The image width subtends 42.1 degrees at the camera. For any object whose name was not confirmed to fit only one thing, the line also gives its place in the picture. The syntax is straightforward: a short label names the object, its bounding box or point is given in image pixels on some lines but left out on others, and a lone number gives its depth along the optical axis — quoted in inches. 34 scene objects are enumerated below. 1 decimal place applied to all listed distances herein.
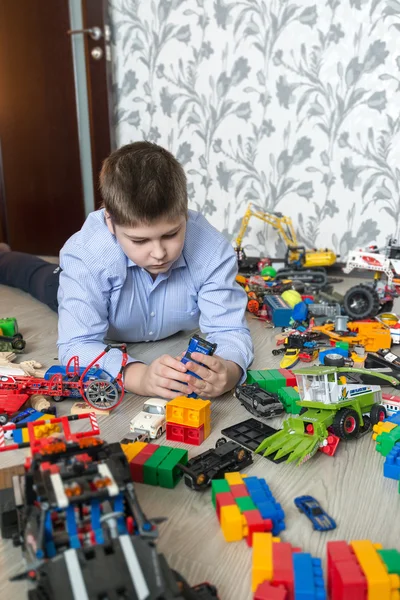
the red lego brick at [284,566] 24.2
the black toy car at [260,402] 42.3
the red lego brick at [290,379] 46.4
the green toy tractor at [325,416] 36.5
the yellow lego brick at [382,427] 38.4
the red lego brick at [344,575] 23.2
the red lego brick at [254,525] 28.5
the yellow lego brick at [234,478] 31.8
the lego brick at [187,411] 38.4
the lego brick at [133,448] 34.4
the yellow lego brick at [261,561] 24.9
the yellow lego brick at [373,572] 23.0
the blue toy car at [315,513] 29.9
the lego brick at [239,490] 30.6
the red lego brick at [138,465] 33.7
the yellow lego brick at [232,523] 28.7
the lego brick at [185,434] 38.8
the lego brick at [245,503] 29.5
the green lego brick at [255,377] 46.2
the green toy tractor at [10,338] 58.4
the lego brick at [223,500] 29.9
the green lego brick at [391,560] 23.9
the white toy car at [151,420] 39.3
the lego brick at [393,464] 34.5
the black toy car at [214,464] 33.4
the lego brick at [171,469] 33.4
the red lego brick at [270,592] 23.3
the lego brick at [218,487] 31.2
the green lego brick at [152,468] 33.7
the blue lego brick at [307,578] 23.4
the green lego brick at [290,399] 42.7
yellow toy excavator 93.6
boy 41.8
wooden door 108.4
